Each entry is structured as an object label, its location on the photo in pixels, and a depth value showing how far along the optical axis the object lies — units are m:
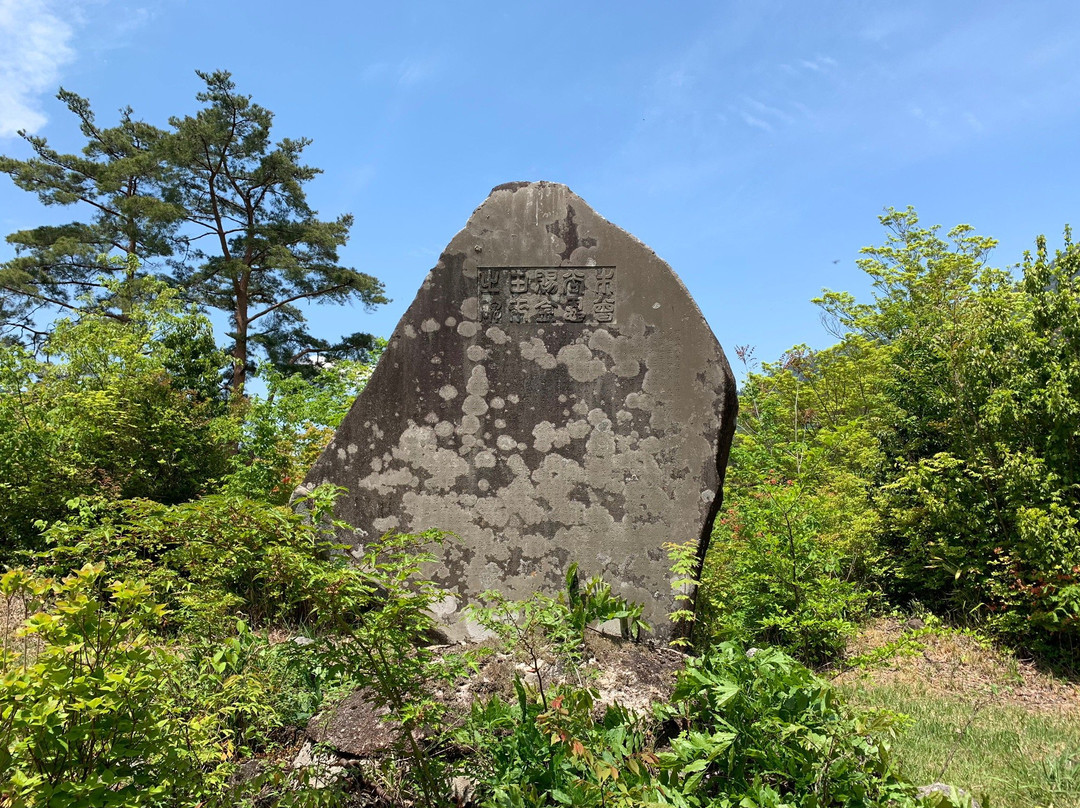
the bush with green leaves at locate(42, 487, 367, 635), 2.24
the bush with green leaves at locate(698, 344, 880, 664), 4.87
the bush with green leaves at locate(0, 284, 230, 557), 6.18
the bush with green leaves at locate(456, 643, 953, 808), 2.09
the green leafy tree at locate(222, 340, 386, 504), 6.46
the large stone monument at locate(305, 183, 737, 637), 4.14
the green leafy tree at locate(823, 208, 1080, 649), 5.50
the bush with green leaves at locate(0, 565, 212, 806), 1.85
